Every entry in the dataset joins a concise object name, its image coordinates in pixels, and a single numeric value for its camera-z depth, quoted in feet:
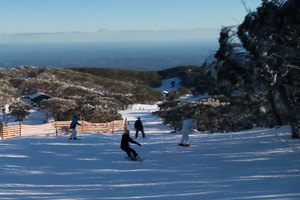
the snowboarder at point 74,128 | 71.42
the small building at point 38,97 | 177.21
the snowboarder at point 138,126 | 80.89
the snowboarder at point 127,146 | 50.03
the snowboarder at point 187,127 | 57.57
